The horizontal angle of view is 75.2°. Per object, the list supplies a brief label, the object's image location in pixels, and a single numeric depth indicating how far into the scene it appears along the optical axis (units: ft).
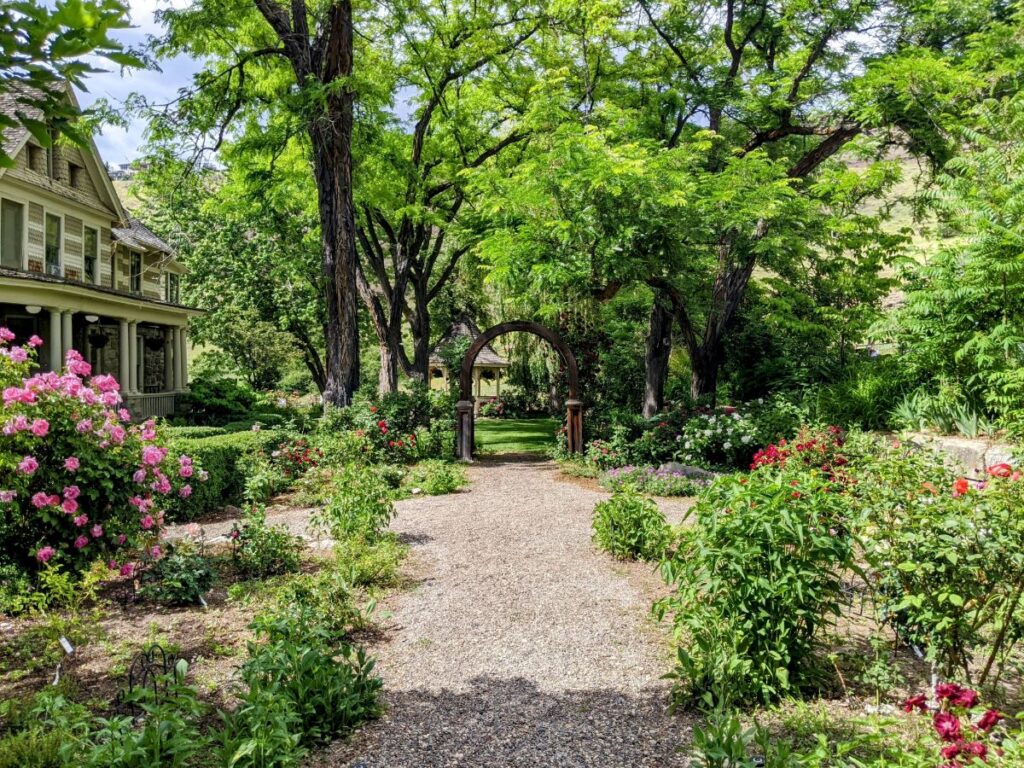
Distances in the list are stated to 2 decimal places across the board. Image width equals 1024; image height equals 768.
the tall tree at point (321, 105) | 40.24
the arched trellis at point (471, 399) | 43.52
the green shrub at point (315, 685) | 11.37
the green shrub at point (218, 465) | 28.19
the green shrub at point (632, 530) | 21.36
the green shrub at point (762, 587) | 12.01
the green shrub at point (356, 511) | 22.47
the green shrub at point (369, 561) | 19.11
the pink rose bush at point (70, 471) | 16.44
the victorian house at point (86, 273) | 51.70
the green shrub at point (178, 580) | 17.63
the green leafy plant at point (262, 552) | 19.95
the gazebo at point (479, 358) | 86.69
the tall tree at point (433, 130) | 50.83
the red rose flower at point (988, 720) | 8.68
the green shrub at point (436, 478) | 33.42
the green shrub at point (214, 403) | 70.74
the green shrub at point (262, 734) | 9.66
